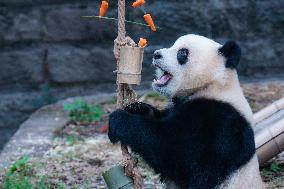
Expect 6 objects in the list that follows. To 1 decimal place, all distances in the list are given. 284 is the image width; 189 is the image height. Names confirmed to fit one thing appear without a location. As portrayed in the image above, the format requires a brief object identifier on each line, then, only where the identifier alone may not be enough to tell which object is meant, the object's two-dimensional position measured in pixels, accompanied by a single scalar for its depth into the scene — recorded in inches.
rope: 238.7
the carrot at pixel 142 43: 238.5
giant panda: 250.4
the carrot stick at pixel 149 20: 236.8
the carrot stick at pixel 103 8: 235.6
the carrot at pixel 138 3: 233.8
